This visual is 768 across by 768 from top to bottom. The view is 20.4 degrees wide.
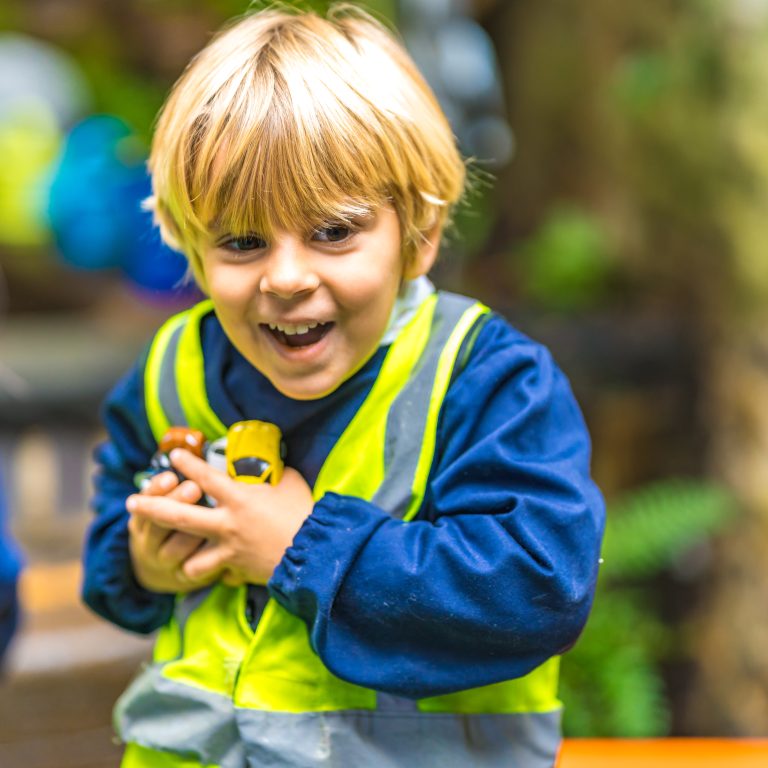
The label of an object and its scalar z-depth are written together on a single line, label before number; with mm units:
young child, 1129
